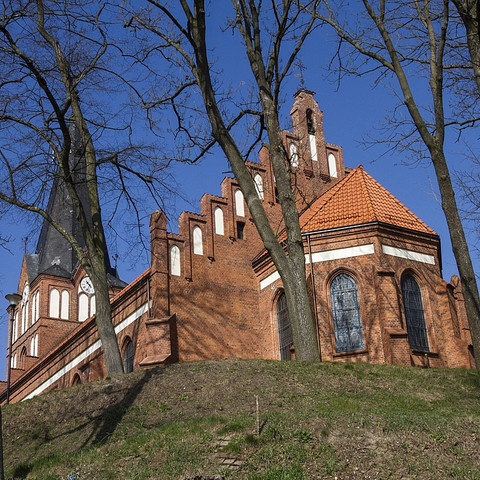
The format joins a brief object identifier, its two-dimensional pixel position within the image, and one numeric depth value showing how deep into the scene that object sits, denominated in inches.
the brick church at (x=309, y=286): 878.4
